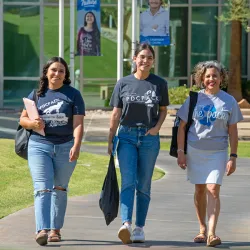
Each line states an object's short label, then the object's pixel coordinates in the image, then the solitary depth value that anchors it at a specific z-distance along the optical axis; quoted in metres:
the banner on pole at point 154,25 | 52.91
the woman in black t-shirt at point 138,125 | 16.85
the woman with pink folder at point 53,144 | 16.58
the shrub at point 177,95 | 59.51
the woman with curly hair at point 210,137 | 16.71
